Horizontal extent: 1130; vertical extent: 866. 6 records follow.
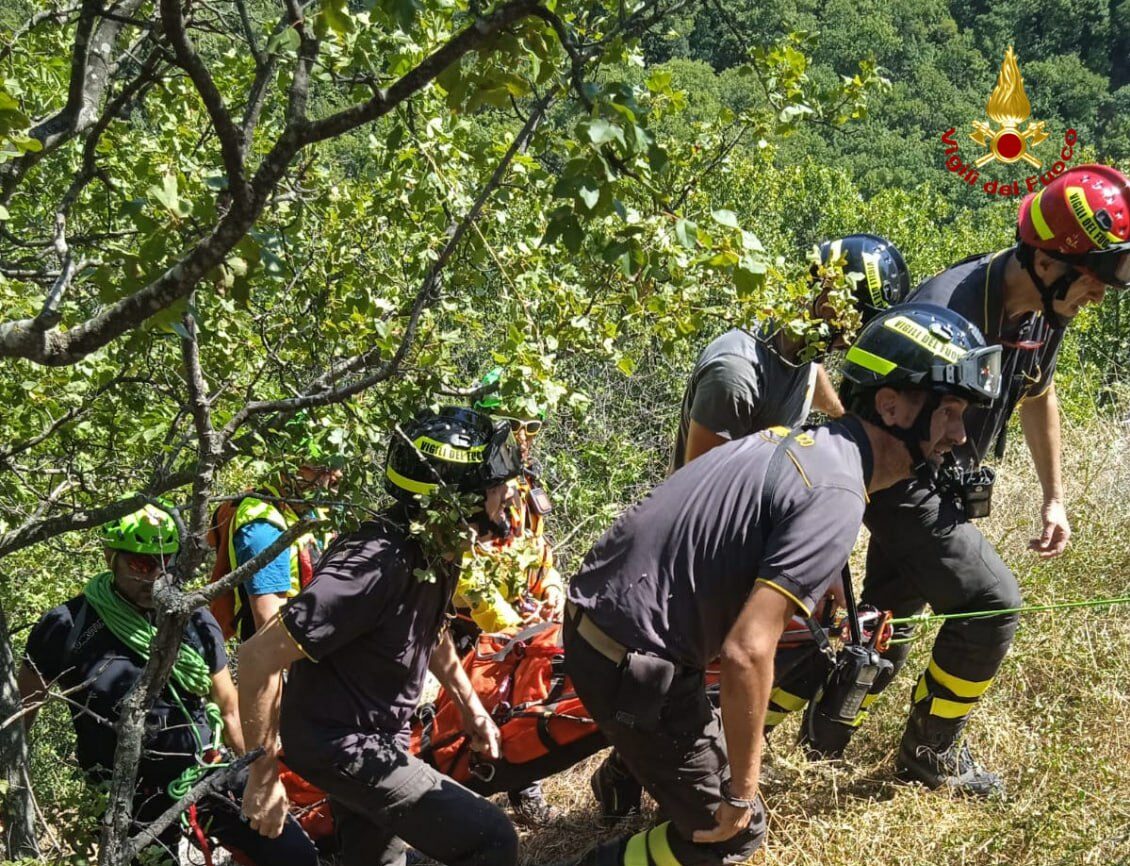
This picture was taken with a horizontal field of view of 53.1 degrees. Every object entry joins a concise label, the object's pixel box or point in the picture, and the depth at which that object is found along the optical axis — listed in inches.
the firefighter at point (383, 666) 126.2
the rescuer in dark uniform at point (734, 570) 109.0
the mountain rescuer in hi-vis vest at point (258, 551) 164.2
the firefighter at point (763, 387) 161.0
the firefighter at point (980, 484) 150.6
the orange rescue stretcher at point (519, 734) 161.6
